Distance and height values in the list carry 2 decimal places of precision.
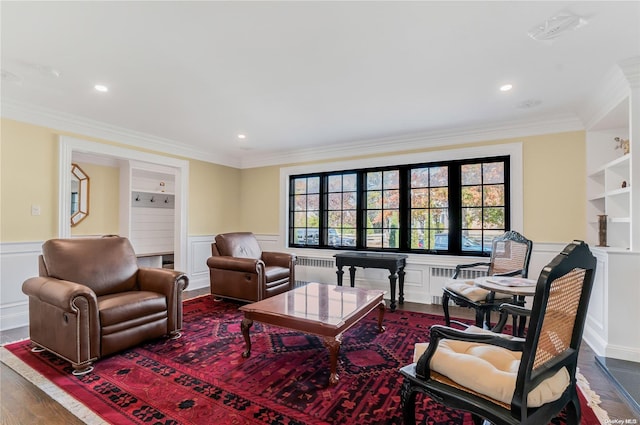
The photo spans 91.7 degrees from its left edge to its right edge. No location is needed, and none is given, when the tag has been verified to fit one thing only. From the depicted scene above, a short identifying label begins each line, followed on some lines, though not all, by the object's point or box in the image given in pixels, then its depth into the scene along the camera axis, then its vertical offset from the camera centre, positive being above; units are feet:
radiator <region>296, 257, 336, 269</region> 17.02 -2.65
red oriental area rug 6.01 -3.88
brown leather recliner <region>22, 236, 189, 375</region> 7.68 -2.42
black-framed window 13.50 +0.42
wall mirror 17.39 +1.10
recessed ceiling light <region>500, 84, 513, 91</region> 9.42 +3.97
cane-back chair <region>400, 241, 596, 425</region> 3.71 -2.12
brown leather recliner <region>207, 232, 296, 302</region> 13.33 -2.50
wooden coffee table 7.35 -2.61
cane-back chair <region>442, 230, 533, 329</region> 9.12 -1.99
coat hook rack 19.83 +0.99
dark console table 13.44 -2.15
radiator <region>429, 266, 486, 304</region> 13.65 -2.70
